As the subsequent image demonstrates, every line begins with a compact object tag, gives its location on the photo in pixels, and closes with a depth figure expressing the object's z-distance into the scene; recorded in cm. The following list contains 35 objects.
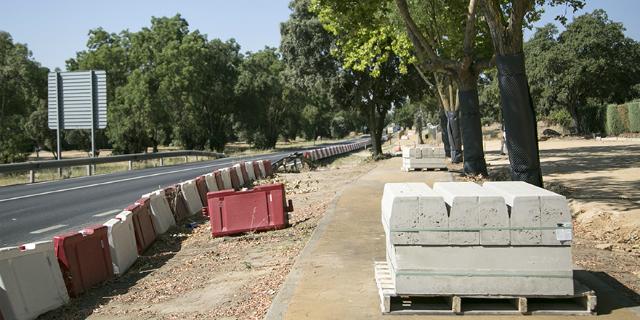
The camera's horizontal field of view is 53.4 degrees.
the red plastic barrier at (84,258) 732
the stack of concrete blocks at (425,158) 2281
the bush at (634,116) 4727
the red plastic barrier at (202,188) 1483
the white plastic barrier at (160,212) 1123
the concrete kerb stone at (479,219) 566
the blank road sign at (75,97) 3253
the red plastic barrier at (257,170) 2223
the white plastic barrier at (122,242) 848
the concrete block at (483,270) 567
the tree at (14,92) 4278
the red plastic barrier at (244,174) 2014
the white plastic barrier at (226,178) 1722
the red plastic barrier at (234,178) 1830
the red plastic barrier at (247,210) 1119
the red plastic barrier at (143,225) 991
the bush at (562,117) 6631
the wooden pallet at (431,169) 2305
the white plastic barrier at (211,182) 1557
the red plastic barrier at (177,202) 1272
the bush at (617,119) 5031
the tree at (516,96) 1243
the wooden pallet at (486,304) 565
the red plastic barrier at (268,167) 2377
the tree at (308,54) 3516
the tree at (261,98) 6594
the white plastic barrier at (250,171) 2110
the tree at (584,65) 5475
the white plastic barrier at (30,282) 616
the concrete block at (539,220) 561
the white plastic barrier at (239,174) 1933
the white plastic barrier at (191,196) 1371
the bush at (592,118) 5512
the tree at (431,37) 1775
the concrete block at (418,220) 570
